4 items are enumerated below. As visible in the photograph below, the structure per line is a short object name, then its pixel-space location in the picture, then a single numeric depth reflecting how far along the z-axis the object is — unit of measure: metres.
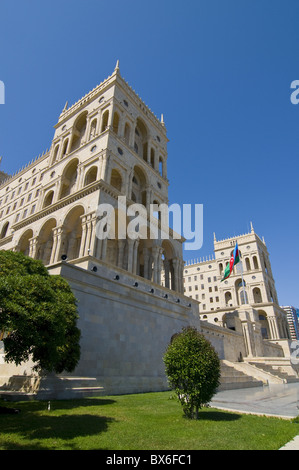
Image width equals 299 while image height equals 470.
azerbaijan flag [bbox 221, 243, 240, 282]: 39.47
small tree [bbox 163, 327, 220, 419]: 9.09
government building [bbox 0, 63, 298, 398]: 16.42
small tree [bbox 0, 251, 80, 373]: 7.78
